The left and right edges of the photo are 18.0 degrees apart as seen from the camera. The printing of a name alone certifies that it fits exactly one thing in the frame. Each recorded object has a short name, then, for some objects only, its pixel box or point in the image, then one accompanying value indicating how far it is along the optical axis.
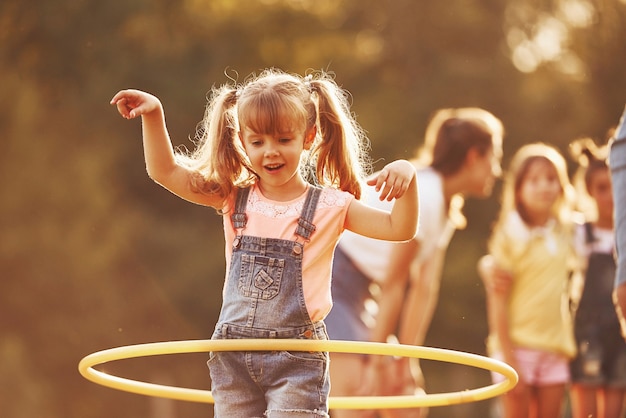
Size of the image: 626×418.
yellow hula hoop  5.20
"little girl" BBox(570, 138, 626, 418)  10.50
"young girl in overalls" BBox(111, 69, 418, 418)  5.39
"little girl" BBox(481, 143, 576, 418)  10.26
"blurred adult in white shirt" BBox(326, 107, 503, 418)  8.80
